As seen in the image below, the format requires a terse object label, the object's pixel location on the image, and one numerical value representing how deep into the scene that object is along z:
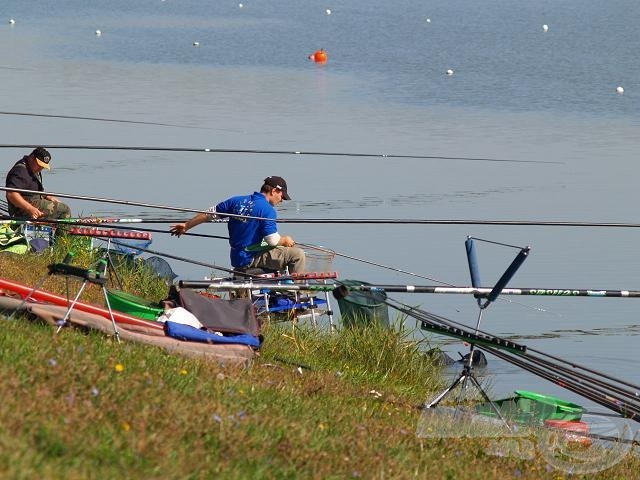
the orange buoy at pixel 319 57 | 91.94
